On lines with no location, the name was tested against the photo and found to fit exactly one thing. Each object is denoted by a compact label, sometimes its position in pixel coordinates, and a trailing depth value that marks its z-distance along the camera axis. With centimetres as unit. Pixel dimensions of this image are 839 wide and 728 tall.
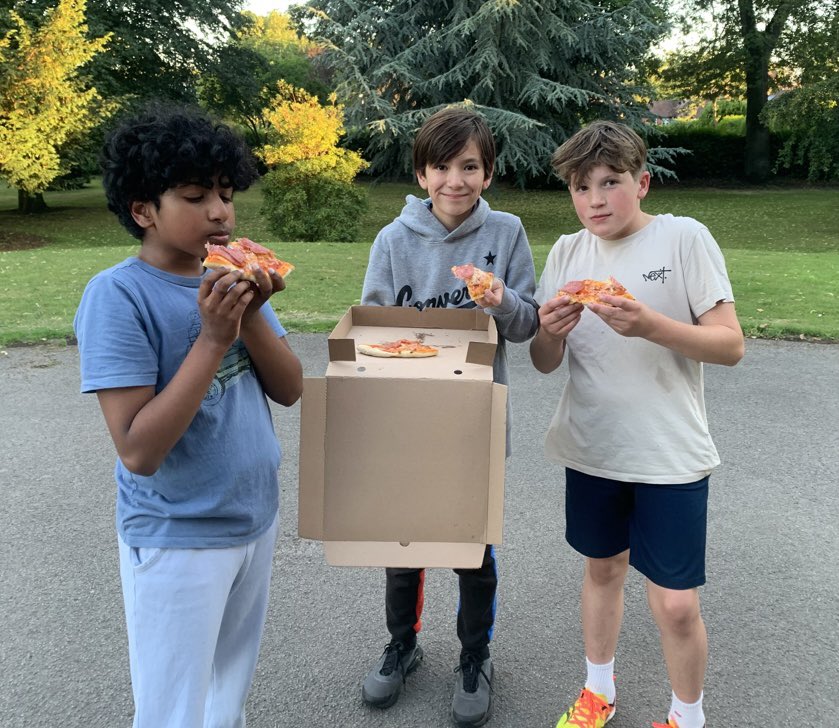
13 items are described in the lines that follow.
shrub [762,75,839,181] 2073
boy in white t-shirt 205
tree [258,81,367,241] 1619
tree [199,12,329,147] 2670
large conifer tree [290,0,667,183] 1878
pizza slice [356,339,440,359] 187
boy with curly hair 149
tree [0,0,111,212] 1570
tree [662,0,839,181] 2564
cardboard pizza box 174
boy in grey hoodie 221
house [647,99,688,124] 5922
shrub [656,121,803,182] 3106
